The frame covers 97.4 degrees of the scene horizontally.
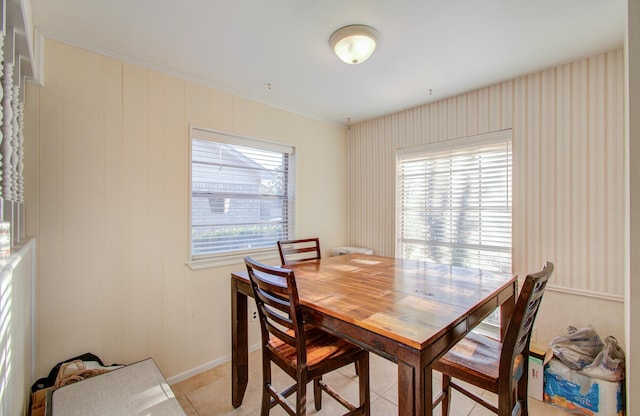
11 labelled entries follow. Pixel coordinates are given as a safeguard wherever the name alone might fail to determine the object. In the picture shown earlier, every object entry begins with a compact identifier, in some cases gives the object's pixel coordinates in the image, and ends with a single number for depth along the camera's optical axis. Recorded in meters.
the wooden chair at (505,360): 1.15
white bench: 1.35
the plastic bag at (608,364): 1.72
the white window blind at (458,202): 2.55
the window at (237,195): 2.48
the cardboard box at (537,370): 1.97
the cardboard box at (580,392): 1.72
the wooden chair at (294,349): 1.32
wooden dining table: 1.01
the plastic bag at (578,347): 1.85
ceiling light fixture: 1.71
